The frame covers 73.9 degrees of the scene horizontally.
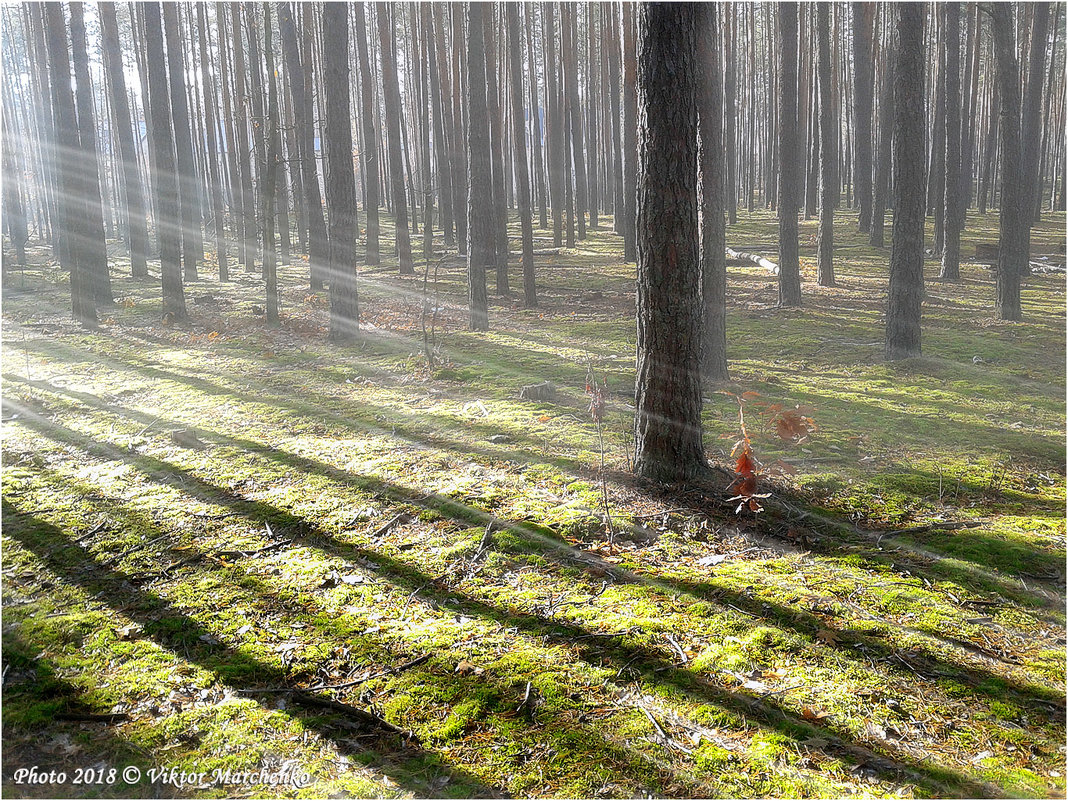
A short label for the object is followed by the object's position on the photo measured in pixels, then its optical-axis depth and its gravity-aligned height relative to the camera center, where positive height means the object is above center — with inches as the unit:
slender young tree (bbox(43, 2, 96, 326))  470.6 +88.2
